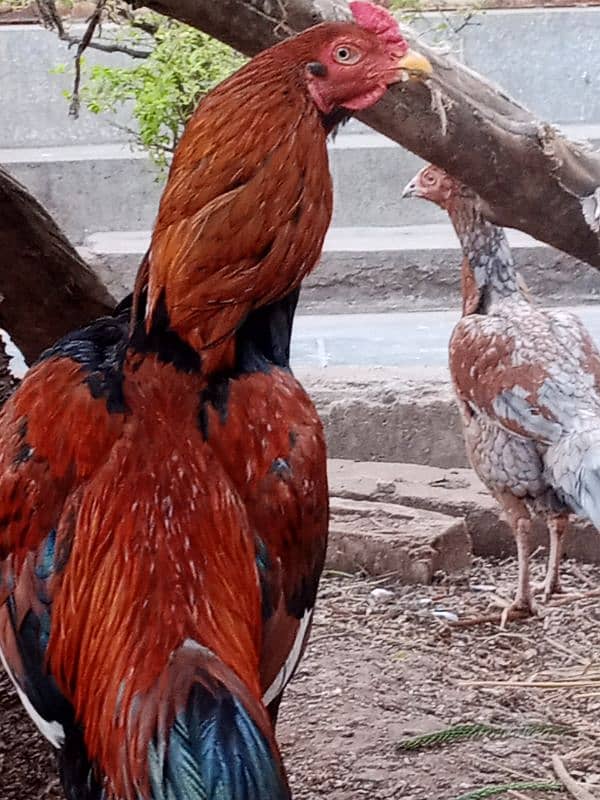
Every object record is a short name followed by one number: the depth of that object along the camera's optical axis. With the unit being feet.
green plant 11.49
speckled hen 9.28
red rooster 4.32
